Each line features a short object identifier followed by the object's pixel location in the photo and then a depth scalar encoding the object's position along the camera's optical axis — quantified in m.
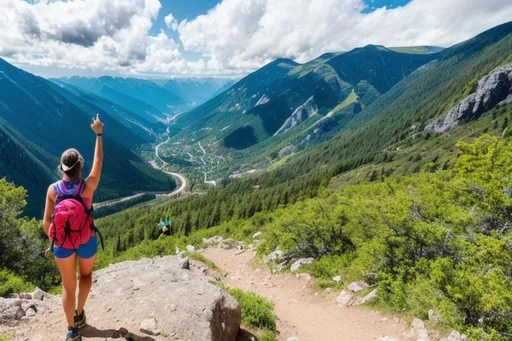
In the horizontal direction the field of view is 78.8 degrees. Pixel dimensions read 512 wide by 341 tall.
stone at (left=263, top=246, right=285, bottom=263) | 27.34
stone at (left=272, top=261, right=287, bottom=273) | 25.40
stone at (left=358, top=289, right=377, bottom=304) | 16.69
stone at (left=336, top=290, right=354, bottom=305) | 17.91
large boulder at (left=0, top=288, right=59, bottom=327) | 9.61
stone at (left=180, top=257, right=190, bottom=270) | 17.08
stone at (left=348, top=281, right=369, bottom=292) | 18.29
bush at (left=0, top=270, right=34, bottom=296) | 14.58
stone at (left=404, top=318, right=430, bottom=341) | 12.39
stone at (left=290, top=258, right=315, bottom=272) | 23.81
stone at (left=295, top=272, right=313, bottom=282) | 21.82
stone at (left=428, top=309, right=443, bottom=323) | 12.70
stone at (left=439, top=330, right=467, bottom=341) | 10.83
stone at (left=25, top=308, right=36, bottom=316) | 10.23
